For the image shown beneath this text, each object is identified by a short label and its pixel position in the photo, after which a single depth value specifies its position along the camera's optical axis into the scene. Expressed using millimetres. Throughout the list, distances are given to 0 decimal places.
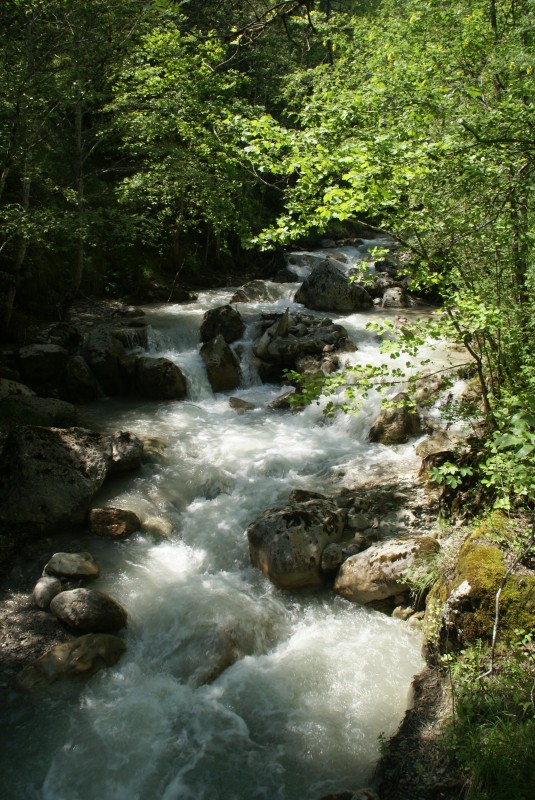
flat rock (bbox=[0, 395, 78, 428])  9266
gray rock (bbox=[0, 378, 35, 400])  9992
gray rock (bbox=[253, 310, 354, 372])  13484
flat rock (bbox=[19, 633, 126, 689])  5305
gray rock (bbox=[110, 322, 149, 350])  13672
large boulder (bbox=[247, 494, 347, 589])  6641
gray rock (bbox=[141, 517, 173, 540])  7633
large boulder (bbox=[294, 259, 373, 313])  17297
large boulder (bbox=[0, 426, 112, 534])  7285
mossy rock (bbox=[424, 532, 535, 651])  4578
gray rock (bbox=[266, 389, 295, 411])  12273
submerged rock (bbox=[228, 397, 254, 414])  12242
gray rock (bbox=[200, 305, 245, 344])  14594
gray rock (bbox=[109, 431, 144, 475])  8859
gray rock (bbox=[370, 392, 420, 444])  10242
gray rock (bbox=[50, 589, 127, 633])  5809
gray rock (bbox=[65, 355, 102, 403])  11992
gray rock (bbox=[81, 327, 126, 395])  12625
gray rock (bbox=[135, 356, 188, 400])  12547
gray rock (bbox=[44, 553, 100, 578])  6492
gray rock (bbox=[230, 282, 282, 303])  17672
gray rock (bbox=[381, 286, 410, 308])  17703
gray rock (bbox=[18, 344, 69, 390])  11648
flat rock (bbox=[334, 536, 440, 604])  6219
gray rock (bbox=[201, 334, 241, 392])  13250
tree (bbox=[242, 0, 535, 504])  4691
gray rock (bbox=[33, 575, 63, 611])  6111
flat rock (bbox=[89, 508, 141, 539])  7475
